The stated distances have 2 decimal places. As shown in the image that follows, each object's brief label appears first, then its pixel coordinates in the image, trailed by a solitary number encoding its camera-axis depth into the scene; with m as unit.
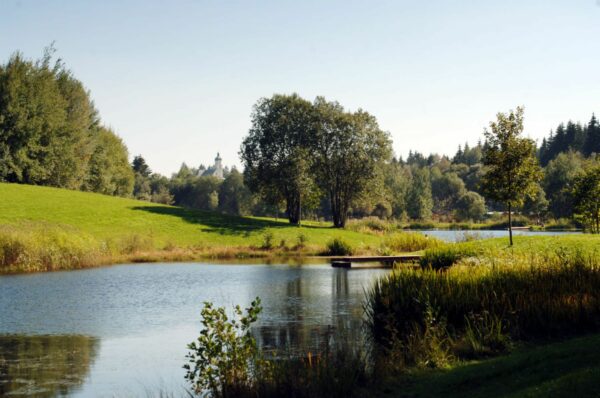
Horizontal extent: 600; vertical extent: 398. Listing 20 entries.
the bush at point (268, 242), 57.06
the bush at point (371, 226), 76.79
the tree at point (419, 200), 147.62
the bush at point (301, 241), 57.62
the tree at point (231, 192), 169.27
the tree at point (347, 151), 78.56
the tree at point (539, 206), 120.12
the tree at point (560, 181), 121.19
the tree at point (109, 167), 91.06
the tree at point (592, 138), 155.38
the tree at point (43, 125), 70.19
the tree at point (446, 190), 172.54
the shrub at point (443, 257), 28.58
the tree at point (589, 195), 56.94
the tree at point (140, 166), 165.38
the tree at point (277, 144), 75.75
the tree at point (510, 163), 39.34
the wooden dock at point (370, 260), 43.45
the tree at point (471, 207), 139.62
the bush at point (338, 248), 54.59
